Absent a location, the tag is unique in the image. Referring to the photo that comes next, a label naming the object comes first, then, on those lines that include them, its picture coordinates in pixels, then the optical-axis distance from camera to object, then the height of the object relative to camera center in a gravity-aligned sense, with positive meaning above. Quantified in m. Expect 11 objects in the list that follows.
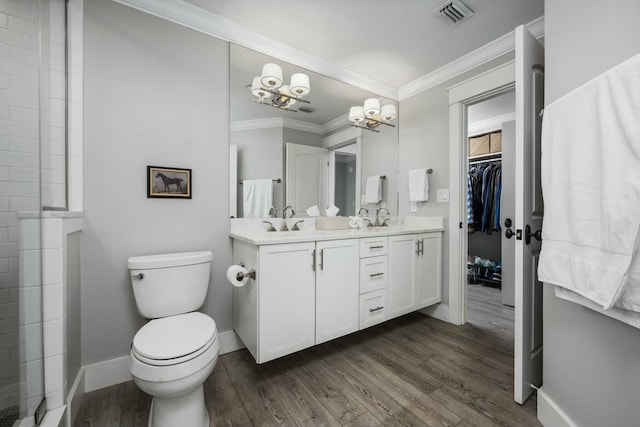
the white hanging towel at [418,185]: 2.57 +0.29
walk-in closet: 2.97 +0.19
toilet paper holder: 1.50 -0.36
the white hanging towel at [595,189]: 0.75 +0.09
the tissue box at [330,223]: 2.28 -0.08
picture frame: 1.62 +0.20
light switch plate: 2.44 +0.18
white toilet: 1.04 -0.57
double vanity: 1.48 -0.47
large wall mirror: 1.93 +0.59
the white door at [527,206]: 1.30 +0.04
